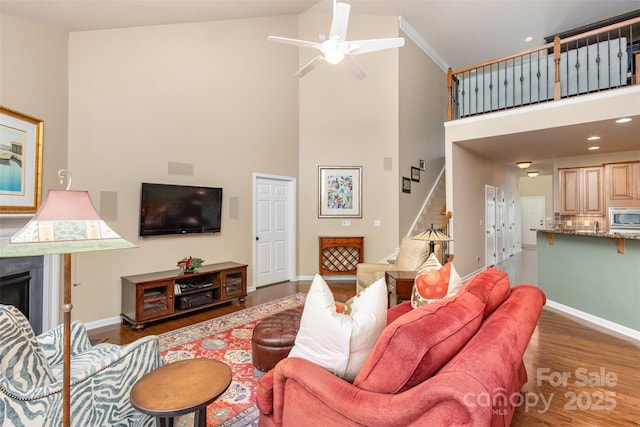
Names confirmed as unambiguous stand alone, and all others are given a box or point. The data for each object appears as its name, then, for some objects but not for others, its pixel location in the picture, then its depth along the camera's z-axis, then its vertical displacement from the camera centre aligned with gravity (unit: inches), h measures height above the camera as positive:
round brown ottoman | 89.4 -36.9
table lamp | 127.2 -8.0
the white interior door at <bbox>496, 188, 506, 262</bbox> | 297.7 -8.4
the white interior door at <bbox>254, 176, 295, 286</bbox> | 208.7 -9.5
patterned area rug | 77.2 -49.0
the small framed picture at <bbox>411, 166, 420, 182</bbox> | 248.4 +34.8
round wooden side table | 50.1 -30.5
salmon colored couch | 36.3 -21.3
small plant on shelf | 153.2 -24.5
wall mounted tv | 149.3 +3.2
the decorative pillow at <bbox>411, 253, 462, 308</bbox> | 80.7 -18.3
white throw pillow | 52.5 -19.7
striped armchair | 47.7 -29.0
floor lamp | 42.5 -3.1
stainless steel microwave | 198.2 -1.2
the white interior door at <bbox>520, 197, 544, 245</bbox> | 413.1 +2.1
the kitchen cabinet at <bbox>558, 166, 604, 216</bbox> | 217.5 +19.7
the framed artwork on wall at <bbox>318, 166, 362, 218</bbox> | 230.5 +21.8
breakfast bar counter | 130.4 -26.9
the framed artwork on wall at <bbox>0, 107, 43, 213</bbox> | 94.4 +17.1
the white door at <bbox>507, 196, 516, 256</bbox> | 340.8 -9.3
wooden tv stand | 133.9 -36.4
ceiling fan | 103.8 +63.7
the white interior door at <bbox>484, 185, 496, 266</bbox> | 267.9 -6.2
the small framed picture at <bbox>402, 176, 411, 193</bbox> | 234.7 +24.8
